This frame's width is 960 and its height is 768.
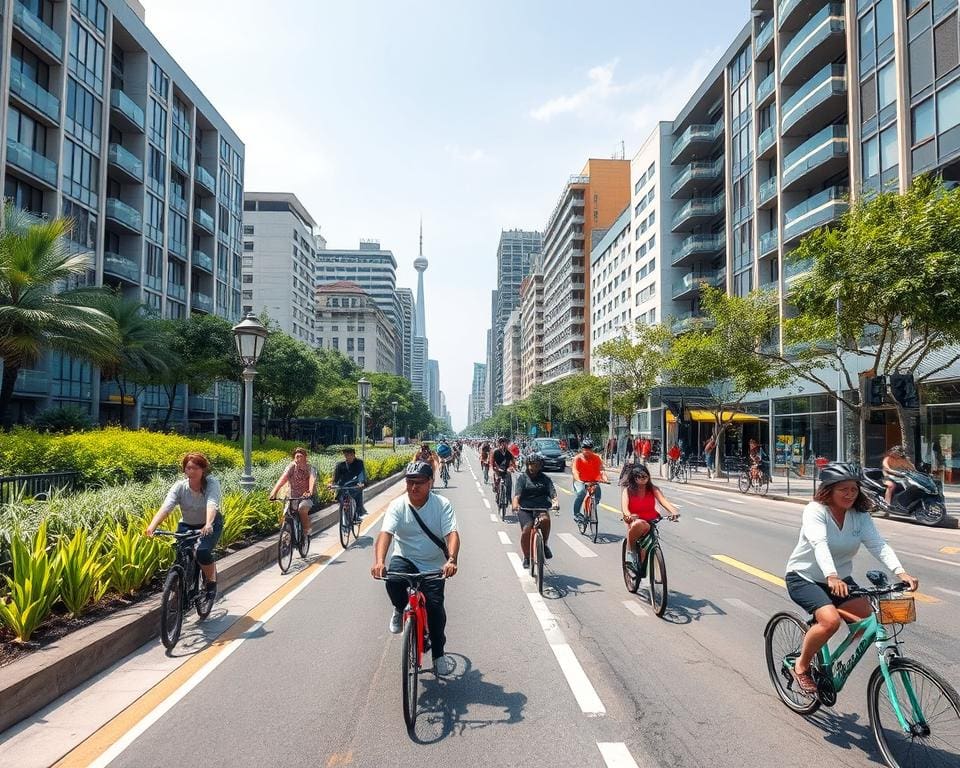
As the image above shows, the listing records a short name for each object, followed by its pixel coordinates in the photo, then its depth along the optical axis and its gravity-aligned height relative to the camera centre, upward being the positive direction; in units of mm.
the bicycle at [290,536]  9289 -1699
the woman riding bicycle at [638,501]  7230 -876
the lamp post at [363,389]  25277 +1339
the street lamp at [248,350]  12305 +1442
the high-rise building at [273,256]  88438 +23117
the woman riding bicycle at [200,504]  6266 -809
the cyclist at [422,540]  4613 -851
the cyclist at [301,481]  9914 -909
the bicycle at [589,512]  12117 -1731
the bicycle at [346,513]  11711 -1654
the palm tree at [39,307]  16203 +2993
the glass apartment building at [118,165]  31219 +15451
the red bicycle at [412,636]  4059 -1415
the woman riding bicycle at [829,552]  3852 -791
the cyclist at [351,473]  12141 -952
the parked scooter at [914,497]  15398 -1814
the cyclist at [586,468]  11852 -825
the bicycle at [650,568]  6789 -1644
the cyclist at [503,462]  15812 -968
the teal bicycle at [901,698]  3293 -1452
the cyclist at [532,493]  8406 -917
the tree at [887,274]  16281 +3971
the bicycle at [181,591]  5637 -1568
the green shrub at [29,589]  4977 -1352
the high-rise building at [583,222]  94688 +29576
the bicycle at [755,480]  24344 -2169
